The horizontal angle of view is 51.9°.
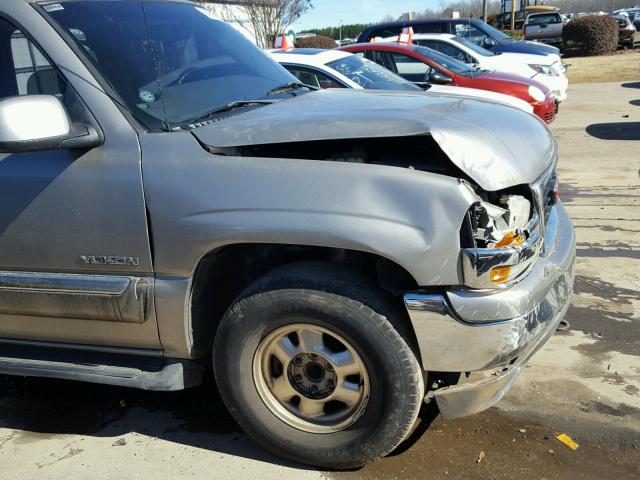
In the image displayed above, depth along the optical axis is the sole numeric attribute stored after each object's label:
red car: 10.42
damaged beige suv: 2.56
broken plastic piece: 3.04
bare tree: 18.95
